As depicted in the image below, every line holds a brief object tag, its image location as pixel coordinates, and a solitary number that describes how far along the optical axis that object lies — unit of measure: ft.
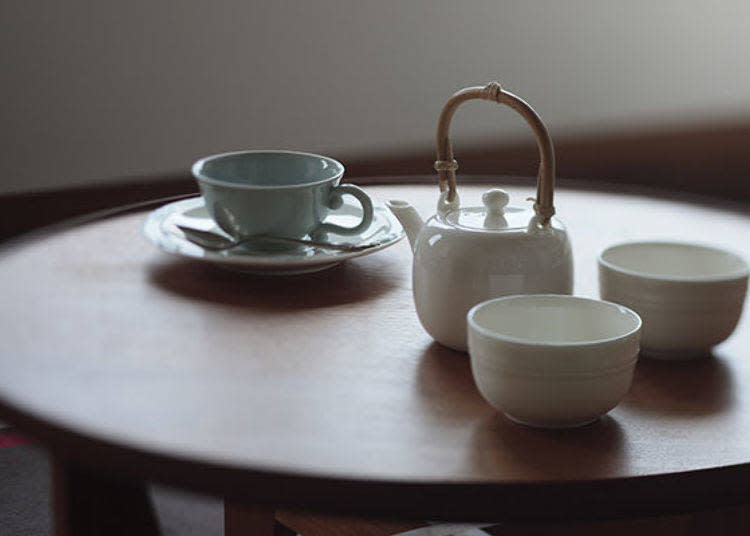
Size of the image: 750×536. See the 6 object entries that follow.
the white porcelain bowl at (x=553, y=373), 2.87
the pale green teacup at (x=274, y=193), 3.58
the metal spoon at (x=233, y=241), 3.62
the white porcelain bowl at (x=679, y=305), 3.17
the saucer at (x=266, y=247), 3.58
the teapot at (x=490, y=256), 3.18
